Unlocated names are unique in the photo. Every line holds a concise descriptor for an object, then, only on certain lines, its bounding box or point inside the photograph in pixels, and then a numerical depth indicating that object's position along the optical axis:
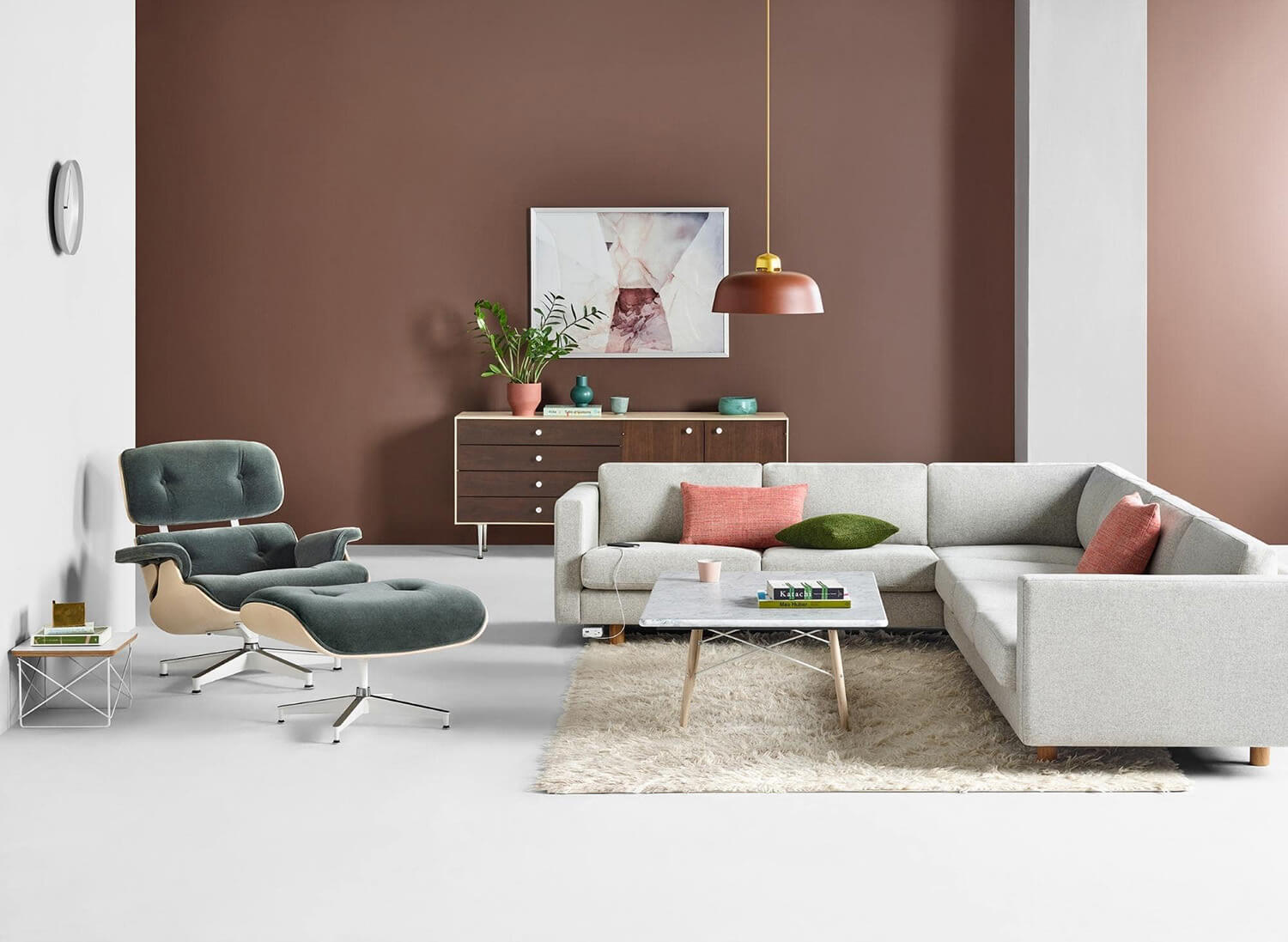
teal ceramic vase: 7.91
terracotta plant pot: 7.76
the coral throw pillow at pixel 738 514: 5.80
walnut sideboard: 7.64
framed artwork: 8.01
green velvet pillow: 5.61
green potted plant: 7.88
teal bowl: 7.84
